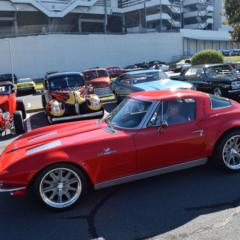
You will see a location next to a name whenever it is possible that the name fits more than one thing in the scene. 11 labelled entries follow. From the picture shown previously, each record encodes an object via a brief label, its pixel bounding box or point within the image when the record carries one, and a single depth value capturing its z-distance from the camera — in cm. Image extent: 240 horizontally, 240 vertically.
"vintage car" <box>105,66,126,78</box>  2799
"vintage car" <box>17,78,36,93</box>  1883
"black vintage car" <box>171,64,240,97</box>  989
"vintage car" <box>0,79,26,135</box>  742
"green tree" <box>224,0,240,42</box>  1573
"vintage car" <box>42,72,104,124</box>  846
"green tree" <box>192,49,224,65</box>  1863
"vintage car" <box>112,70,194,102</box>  934
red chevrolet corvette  345
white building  4794
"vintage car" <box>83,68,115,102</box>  1230
